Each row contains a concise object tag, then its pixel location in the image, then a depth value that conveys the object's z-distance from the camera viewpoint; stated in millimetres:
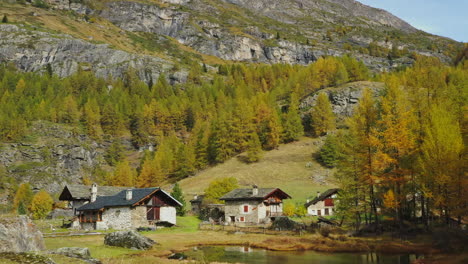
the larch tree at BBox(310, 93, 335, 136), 114625
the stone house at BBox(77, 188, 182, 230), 51531
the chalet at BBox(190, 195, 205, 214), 70812
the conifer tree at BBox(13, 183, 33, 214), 86938
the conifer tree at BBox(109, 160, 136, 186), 99875
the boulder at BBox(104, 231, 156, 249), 32812
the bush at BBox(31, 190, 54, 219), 82131
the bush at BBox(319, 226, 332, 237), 43138
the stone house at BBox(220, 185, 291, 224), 61875
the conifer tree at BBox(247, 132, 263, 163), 101325
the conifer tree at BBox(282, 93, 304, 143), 113750
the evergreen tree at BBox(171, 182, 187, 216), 67875
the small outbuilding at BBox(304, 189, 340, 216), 72438
